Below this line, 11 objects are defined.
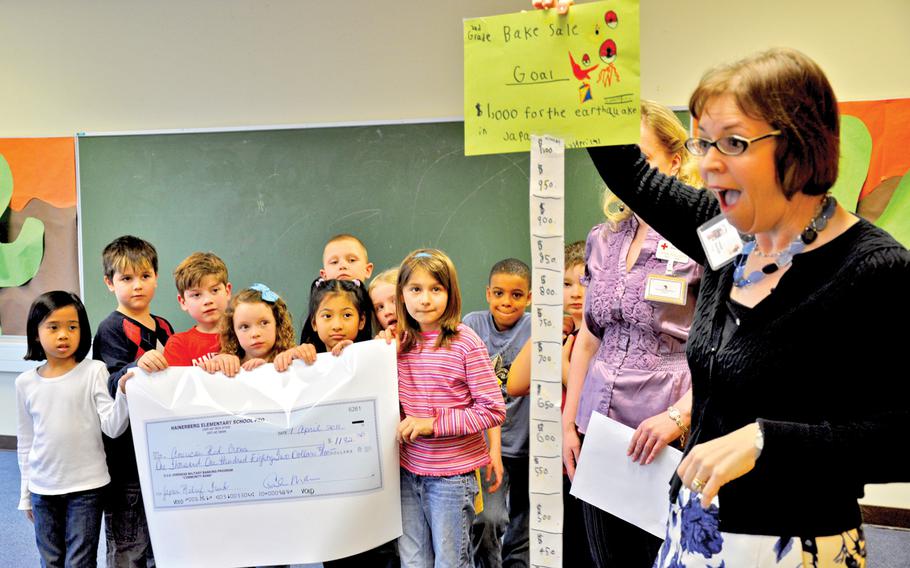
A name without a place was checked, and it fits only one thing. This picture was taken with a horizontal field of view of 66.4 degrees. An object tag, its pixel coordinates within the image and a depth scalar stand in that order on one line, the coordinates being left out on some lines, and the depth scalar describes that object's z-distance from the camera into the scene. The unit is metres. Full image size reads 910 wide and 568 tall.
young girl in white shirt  2.42
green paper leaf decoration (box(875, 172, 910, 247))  3.46
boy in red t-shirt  2.54
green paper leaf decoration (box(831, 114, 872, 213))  3.50
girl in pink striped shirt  2.15
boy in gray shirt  2.61
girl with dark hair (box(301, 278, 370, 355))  2.51
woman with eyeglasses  0.95
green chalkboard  3.83
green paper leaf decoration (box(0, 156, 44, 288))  4.54
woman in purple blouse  1.77
